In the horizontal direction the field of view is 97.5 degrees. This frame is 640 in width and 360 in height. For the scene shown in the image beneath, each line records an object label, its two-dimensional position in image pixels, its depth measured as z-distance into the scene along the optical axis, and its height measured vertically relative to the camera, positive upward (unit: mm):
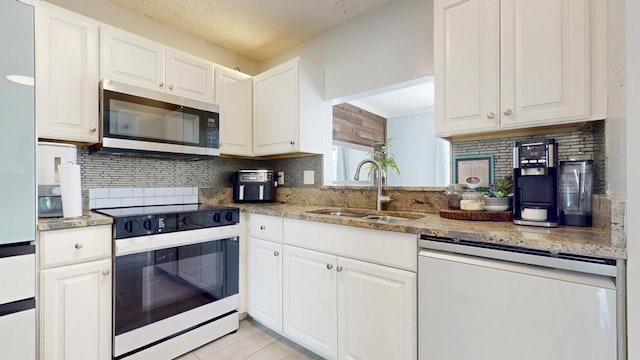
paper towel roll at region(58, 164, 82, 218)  1486 -51
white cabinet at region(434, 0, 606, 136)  1131 +518
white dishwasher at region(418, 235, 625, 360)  864 -439
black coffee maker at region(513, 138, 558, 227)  1211 -19
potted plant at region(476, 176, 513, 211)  1417 -88
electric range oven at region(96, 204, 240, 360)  1549 -617
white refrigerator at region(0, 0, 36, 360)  1181 -15
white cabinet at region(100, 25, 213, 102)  1772 +793
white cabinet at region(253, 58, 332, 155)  2236 +575
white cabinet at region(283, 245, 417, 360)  1296 -673
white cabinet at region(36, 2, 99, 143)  1534 +602
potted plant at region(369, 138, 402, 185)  2055 +125
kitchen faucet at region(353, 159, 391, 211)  1904 -21
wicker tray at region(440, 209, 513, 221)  1370 -181
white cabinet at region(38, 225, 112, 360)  1327 -572
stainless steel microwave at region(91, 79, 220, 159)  1706 +378
